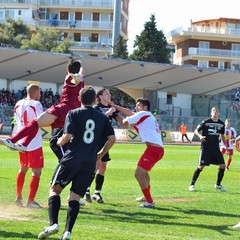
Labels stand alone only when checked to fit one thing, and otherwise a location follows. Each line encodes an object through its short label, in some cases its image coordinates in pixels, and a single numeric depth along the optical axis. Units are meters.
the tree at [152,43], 78.12
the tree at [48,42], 76.44
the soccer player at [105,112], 11.68
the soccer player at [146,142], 12.22
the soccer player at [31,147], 11.45
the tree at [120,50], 76.69
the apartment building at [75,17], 92.62
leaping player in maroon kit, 9.95
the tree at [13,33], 78.69
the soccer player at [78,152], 8.24
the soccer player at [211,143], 16.06
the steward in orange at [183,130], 49.41
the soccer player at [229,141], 25.52
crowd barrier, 42.44
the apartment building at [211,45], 91.50
